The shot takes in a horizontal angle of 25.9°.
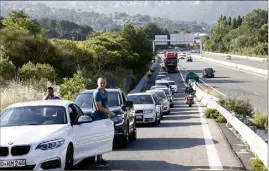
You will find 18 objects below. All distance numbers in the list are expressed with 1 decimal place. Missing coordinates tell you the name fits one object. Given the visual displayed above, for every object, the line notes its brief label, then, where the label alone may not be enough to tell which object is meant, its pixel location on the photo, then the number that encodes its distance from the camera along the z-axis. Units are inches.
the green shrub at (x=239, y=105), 1089.4
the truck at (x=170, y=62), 3855.8
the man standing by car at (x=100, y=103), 486.6
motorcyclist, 1524.6
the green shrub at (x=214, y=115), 917.3
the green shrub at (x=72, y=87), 1104.3
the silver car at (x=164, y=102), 1201.2
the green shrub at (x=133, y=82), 2299.3
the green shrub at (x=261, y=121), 911.0
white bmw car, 372.5
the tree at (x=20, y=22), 1826.8
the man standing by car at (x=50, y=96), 574.7
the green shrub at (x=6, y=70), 1288.1
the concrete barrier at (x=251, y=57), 4591.5
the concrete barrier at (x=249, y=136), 431.4
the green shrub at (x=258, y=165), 432.0
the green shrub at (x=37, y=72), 1325.0
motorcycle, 1473.2
